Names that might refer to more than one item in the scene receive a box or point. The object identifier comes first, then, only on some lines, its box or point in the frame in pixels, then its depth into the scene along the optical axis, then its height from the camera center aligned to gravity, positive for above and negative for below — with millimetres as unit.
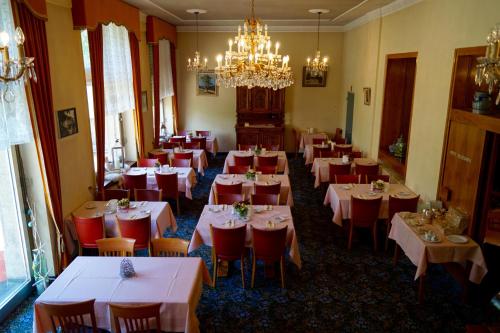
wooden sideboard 14109 -929
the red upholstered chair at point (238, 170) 9281 -1980
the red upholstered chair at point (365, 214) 7105 -2319
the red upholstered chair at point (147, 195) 7602 -2113
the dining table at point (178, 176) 8953 -2072
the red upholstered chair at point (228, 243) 5793 -2342
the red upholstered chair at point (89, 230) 6145 -2268
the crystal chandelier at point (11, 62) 3100 +184
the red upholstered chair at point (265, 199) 7270 -2086
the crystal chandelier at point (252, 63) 7109 +398
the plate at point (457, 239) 5668 -2195
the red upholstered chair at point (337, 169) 9469 -2003
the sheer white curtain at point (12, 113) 5090 -388
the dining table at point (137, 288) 4230 -2287
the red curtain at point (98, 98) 7516 -269
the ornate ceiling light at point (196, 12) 10781 +2019
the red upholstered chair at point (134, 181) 8602 -2092
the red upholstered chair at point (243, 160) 10414 -1965
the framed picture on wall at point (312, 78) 14496 +266
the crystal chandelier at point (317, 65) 10748 +665
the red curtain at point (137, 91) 9648 -164
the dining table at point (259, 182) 8297 -2069
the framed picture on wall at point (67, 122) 6481 -640
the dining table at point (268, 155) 10681 -1968
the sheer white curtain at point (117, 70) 8406 +309
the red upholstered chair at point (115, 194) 7517 -2079
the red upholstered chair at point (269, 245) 5742 -2354
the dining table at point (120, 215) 6520 -2195
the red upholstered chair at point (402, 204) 6965 -2088
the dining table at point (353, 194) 7453 -2092
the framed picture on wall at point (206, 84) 14617 +28
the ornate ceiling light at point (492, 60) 3383 +225
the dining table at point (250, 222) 6160 -2173
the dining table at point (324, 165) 9870 -2004
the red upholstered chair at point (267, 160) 10430 -1964
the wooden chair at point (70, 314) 3949 -2306
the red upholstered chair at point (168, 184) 8703 -2182
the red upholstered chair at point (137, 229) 6246 -2296
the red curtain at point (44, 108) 5457 -351
